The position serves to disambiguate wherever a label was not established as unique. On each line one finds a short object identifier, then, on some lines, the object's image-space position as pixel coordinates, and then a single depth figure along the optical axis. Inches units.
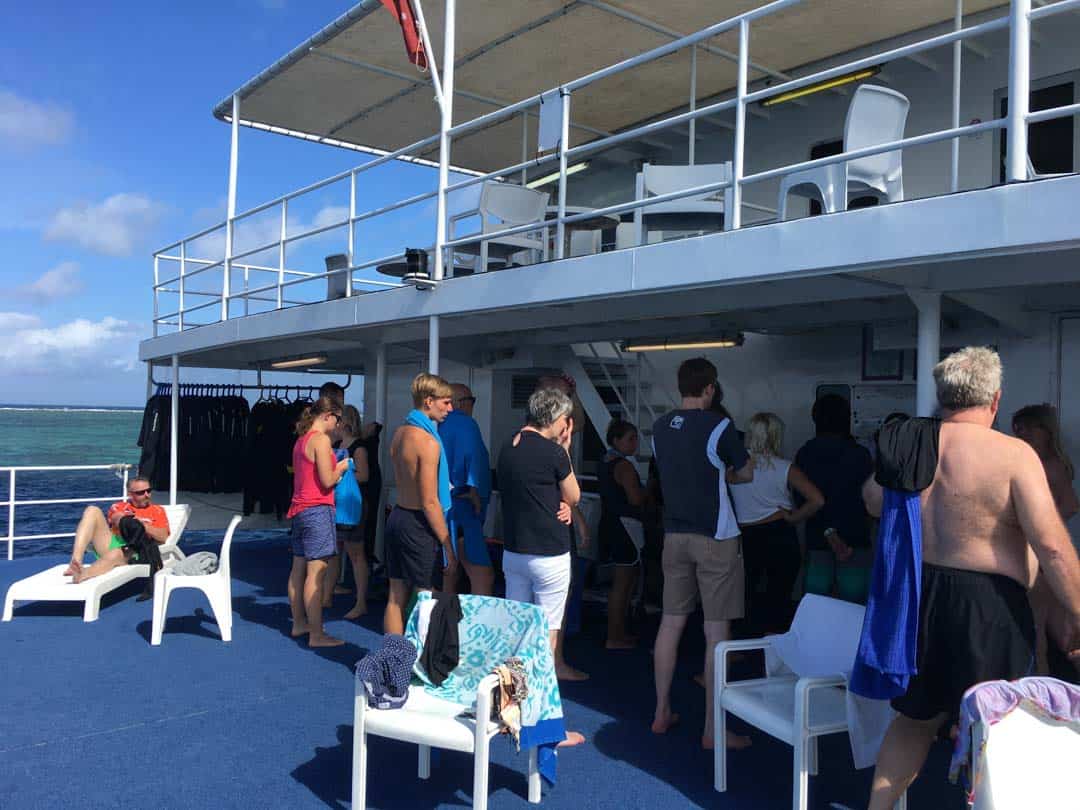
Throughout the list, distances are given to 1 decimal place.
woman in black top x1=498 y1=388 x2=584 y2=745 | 170.6
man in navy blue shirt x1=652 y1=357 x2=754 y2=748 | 159.8
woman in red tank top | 226.7
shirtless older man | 104.3
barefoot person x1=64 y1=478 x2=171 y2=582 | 279.4
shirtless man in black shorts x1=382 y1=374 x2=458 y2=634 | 184.5
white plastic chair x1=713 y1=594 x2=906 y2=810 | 127.5
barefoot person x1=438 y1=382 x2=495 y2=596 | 224.8
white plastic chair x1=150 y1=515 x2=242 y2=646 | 240.2
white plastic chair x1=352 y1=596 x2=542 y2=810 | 127.0
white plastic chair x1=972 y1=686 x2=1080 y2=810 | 94.2
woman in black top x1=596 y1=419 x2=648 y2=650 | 227.5
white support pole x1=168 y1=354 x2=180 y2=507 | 404.5
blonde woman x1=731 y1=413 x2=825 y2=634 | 206.2
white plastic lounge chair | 259.4
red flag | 249.0
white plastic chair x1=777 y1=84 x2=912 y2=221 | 174.7
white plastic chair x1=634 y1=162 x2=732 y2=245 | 231.9
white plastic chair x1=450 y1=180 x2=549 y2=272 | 290.4
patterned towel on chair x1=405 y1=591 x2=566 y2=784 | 136.7
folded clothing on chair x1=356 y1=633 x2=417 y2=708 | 137.9
